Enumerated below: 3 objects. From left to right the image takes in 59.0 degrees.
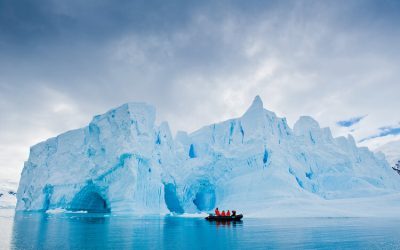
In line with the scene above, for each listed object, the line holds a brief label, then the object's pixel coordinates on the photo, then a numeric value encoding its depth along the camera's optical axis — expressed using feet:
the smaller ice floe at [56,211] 128.57
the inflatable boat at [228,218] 78.79
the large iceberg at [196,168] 111.34
